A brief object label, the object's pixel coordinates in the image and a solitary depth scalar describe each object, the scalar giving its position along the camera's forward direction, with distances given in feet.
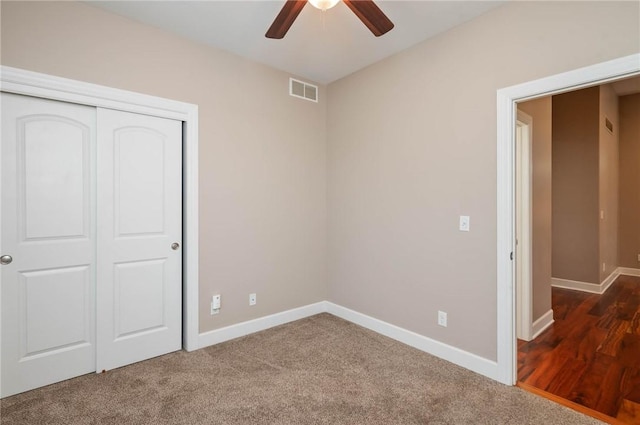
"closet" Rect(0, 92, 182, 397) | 7.09
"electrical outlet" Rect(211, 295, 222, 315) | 9.79
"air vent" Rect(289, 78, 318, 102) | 11.60
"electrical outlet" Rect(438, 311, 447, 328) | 8.91
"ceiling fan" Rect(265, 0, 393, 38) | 5.94
